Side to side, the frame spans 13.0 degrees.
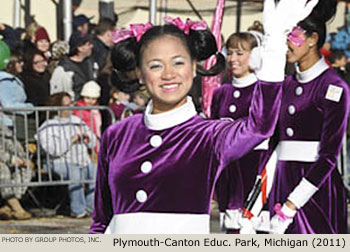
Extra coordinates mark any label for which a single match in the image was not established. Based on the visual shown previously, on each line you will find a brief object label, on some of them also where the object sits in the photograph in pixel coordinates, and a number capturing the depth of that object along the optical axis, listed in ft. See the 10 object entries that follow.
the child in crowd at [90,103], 40.39
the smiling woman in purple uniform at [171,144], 18.38
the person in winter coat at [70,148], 39.86
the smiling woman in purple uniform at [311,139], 23.37
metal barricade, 39.58
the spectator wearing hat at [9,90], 38.37
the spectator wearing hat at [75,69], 38.20
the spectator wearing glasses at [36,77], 39.74
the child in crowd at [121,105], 40.81
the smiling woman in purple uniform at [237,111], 26.50
